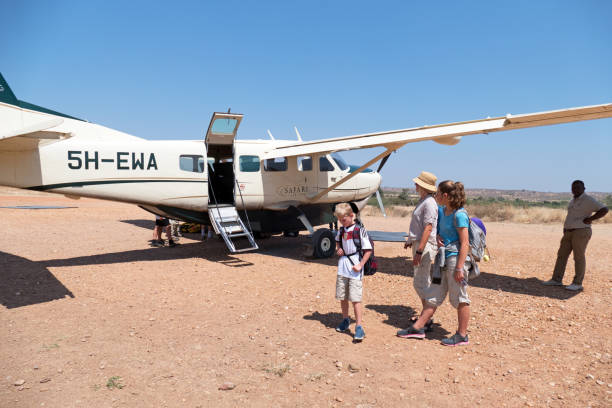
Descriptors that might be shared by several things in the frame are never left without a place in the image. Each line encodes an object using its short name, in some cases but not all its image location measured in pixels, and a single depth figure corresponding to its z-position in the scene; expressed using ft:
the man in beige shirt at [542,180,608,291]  21.85
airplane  24.09
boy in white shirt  15.26
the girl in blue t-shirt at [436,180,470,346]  14.27
